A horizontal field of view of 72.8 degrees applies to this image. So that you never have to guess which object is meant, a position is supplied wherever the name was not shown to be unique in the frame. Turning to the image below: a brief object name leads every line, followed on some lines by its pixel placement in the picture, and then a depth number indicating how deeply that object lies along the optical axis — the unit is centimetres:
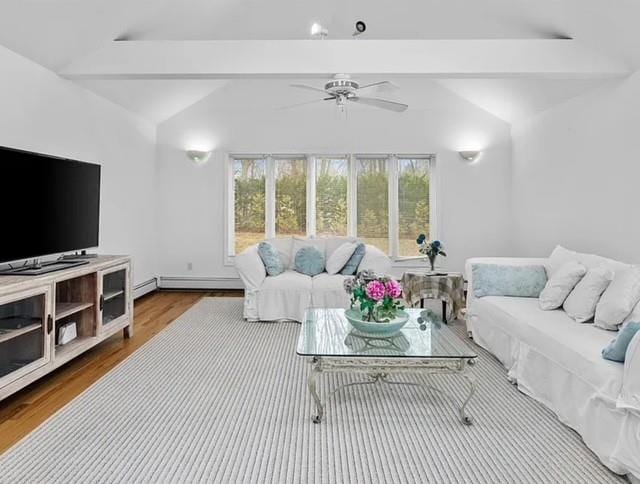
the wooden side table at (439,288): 451
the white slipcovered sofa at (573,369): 193
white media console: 265
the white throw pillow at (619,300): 265
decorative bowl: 279
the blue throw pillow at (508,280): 371
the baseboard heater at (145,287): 585
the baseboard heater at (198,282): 657
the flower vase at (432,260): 473
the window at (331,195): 664
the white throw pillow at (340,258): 499
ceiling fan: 358
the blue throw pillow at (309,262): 507
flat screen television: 287
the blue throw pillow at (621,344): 210
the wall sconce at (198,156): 642
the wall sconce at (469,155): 639
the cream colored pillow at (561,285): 322
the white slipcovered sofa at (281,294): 471
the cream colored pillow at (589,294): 292
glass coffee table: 241
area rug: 198
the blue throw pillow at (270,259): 494
